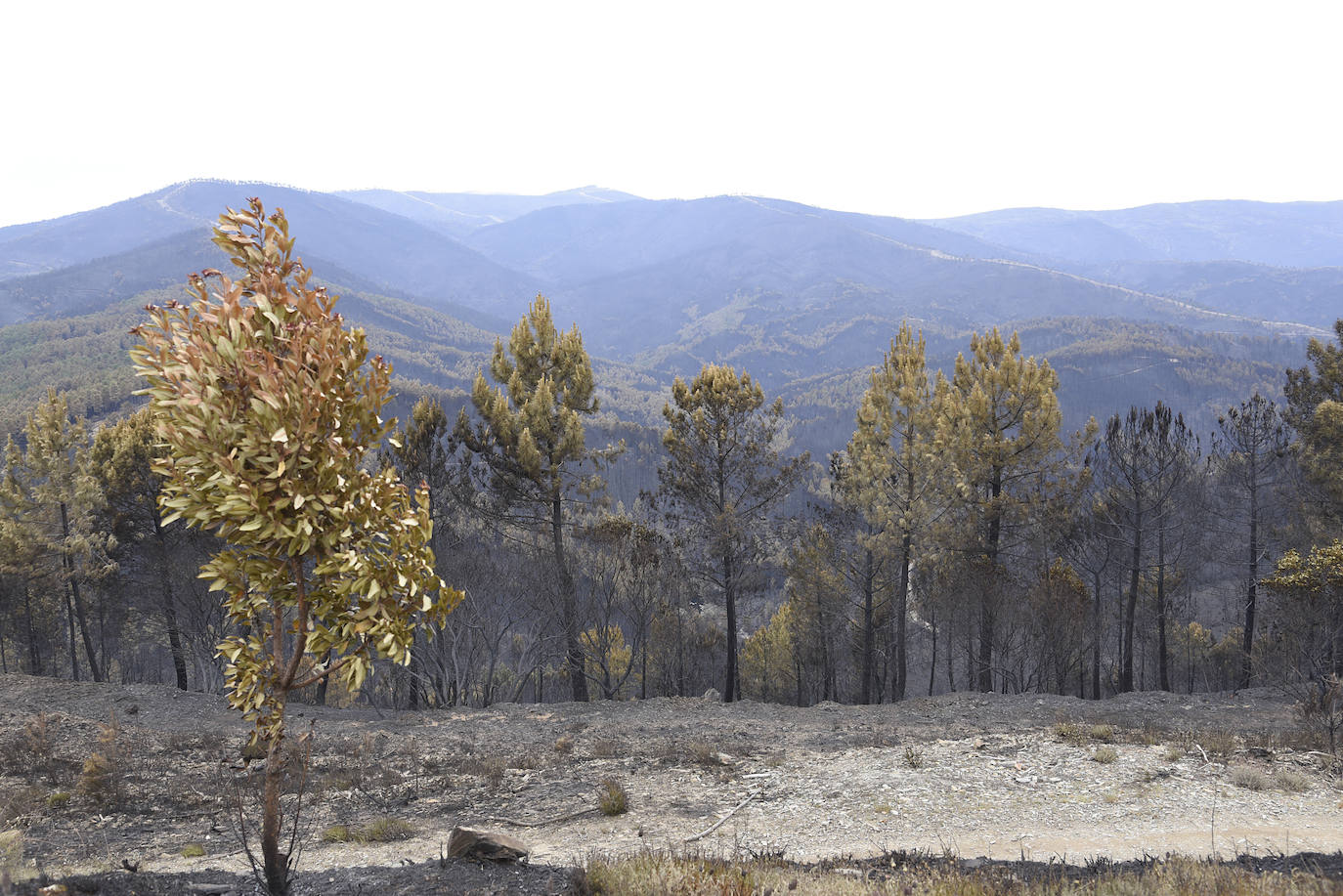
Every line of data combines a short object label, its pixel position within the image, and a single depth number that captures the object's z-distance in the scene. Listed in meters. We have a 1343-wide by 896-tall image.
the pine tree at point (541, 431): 19.53
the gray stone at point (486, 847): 6.25
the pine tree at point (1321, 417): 20.14
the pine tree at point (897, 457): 20.38
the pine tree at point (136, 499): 21.92
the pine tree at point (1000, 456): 20.59
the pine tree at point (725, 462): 20.59
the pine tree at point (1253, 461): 22.34
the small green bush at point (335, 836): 8.18
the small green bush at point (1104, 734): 11.58
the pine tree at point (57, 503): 22.22
